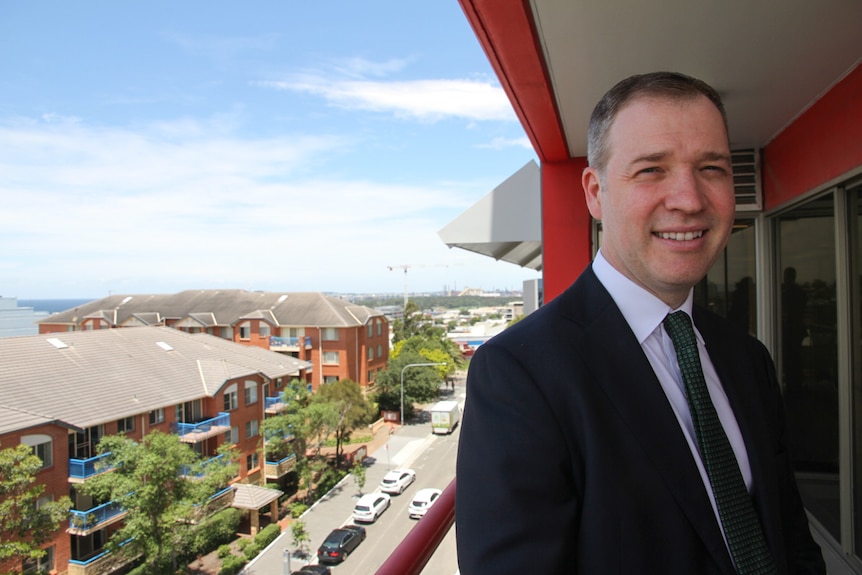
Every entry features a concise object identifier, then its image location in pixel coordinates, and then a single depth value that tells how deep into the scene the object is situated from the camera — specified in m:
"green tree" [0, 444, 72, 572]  11.22
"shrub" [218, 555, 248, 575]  15.30
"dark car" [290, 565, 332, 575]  15.10
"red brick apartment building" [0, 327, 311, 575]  14.20
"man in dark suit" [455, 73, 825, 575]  0.62
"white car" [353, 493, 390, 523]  17.45
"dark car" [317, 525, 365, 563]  15.59
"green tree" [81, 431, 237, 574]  13.38
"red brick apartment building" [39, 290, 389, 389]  28.67
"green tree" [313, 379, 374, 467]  21.53
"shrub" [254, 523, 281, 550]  16.55
